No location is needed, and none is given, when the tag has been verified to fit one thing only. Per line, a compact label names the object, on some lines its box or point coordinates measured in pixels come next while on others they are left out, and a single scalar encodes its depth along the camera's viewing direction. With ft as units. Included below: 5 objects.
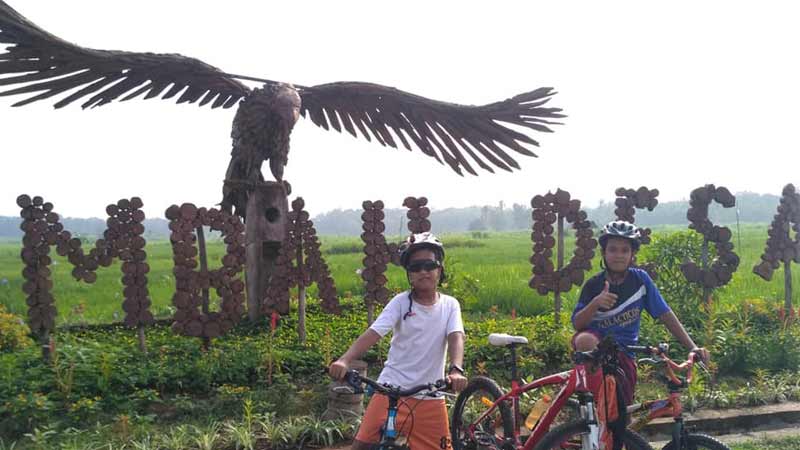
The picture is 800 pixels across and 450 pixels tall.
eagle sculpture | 17.72
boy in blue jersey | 10.23
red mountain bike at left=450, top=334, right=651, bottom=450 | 9.26
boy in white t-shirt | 8.77
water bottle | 10.96
